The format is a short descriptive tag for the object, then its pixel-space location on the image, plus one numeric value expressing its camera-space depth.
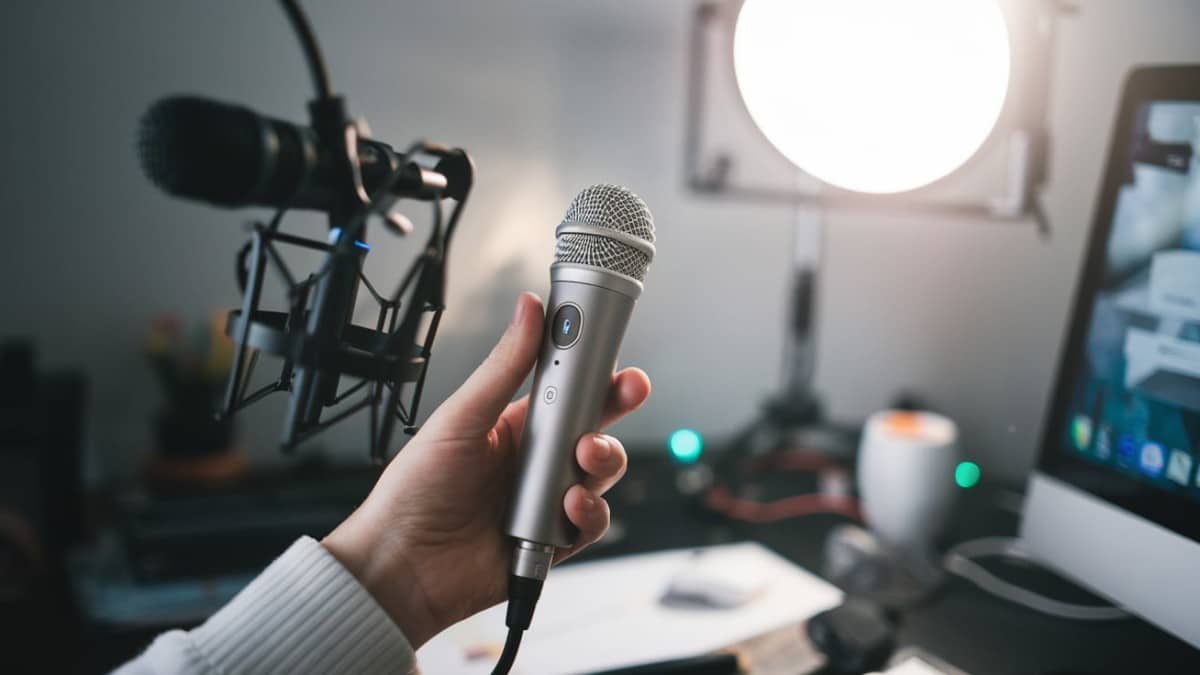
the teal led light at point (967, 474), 1.05
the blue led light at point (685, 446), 1.18
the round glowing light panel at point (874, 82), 0.76
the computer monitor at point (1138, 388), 0.64
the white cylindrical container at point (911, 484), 0.93
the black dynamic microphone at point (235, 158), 0.34
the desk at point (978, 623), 0.72
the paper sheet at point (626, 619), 0.69
